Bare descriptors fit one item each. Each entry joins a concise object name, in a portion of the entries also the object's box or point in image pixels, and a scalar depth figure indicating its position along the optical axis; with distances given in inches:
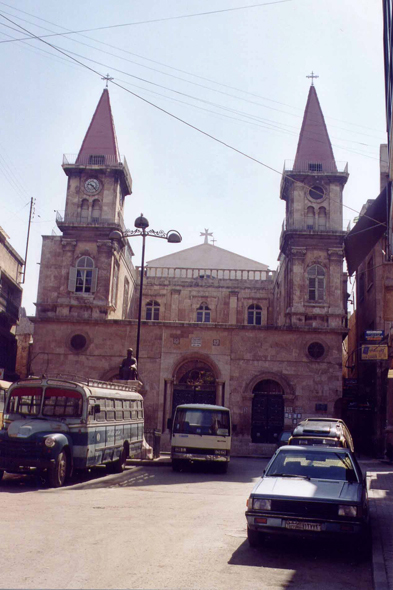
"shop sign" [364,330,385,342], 1130.7
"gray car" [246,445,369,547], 316.8
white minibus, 767.1
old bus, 542.0
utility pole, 1740.3
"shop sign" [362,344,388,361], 1093.8
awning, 700.7
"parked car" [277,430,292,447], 968.9
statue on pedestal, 943.0
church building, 1288.1
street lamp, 1022.4
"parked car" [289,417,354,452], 647.1
